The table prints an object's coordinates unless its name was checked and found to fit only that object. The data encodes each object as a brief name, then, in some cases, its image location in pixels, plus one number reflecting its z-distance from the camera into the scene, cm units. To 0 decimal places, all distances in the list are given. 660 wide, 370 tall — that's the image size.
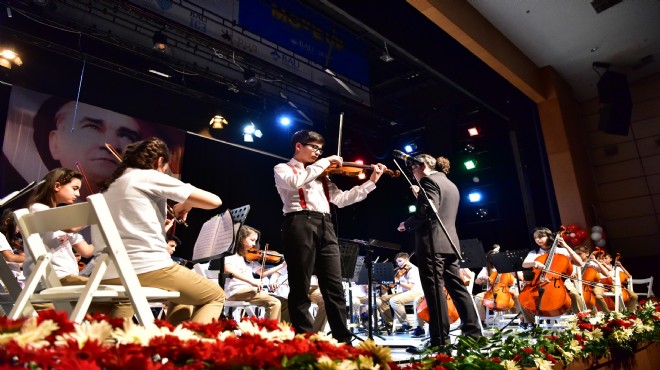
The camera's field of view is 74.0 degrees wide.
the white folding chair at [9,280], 215
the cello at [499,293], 625
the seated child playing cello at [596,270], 606
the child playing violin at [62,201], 293
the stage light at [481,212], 1016
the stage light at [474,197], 1034
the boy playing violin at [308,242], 285
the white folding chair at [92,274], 165
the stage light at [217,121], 915
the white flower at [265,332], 135
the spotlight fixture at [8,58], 654
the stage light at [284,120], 976
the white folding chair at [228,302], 431
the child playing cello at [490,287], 570
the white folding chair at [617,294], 529
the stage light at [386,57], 758
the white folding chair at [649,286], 736
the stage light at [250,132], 962
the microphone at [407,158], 340
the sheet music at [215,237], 301
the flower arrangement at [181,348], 91
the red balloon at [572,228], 784
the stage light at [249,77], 815
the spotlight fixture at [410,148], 1107
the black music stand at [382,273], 674
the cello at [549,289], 488
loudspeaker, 845
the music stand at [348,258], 468
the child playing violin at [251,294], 432
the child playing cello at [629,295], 645
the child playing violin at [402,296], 714
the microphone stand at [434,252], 325
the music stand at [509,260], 553
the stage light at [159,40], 689
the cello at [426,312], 602
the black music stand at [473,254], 568
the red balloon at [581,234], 774
